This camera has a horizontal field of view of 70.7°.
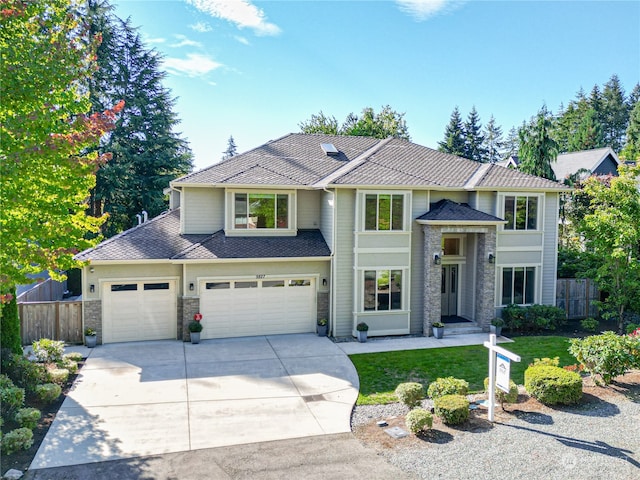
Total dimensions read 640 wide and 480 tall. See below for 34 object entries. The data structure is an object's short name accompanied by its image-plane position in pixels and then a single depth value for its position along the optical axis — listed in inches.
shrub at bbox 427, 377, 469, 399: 399.2
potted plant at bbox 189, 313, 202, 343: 596.7
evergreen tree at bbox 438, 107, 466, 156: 2080.5
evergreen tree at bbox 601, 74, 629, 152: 2741.1
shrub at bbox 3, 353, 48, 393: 411.7
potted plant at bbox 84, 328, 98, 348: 576.7
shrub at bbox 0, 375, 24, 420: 348.8
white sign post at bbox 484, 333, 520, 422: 363.6
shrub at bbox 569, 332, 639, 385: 428.5
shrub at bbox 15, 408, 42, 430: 341.4
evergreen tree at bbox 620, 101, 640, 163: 2195.9
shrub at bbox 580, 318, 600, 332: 684.1
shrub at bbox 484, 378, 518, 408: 387.9
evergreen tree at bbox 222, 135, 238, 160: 2822.3
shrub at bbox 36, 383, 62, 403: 396.5
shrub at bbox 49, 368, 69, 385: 441.4
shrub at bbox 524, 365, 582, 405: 393.1
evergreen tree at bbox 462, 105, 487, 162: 2114.9
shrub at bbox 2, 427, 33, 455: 310.0
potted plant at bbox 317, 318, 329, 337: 643.9
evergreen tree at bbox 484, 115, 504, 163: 2770.7
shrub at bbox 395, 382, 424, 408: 390.0
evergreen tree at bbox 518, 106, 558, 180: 984.3
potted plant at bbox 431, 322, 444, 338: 643.5
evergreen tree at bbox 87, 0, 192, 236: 1147.3
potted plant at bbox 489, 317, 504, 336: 662.5
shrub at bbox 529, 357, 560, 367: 445.4
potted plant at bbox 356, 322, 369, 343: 619.8
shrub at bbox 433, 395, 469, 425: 359.3
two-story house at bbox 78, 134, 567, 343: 610.2
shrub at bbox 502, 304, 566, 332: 678.5
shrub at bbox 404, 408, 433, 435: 343.6
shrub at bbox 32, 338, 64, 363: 485.1
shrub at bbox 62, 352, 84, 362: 509.4
